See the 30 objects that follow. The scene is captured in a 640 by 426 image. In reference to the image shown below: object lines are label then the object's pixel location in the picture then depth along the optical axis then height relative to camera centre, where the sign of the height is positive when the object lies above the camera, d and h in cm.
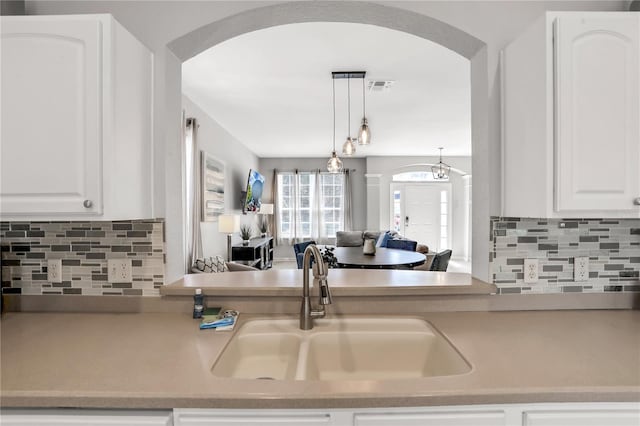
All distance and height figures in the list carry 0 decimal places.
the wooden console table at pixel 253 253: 493 -67
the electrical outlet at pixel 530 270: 148 -27
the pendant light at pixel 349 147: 371 +73
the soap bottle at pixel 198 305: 141 -40
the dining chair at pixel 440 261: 350 -55
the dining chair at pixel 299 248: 424 -51
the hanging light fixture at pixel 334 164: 436 +62
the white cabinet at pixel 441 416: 87 -55
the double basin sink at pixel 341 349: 129 -55
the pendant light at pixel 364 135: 332 +76
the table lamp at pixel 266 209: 688 +4
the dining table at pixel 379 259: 313 -51
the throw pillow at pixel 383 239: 621 -55
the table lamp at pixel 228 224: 420 -17
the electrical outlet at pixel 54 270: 148 -26
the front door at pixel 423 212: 784 -5
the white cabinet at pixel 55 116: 113 +33
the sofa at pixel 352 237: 695 -56
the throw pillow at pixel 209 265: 350 -59
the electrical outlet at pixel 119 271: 148 -27
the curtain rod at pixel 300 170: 781 +94
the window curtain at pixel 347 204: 775 +15
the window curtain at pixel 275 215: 779 -10
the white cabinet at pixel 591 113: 114 +34
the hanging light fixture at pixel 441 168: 644 +87
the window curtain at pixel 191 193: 378 +21
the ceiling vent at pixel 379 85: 337 +130
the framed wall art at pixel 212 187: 417 +33
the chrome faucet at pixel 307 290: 127 -31
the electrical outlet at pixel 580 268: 148 -26
